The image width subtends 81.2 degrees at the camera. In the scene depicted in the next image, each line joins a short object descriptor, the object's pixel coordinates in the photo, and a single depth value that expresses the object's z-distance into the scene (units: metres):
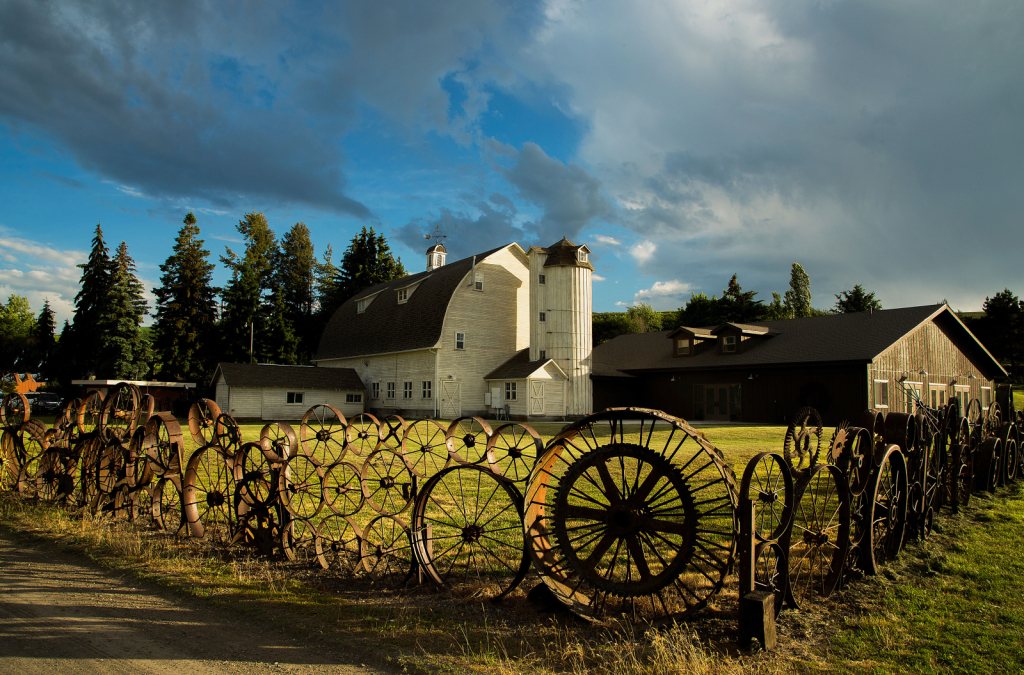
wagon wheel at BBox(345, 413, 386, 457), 6.41
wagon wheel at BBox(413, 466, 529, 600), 4.88
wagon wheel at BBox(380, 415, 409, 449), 6.28
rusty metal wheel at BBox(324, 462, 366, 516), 5.88
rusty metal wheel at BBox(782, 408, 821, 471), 4.60
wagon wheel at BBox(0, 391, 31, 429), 9.58
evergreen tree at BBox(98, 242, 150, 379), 41.34
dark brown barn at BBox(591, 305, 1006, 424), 23.81
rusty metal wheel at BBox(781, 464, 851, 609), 4.56
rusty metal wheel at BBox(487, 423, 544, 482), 4.91
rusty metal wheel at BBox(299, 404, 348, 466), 6.43
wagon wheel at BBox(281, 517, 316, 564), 5.78
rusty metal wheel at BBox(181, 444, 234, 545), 6.15
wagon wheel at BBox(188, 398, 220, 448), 6.38
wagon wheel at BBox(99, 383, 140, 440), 7.27
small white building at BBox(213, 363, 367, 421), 28.61
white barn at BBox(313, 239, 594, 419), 28.62
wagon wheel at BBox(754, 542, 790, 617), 4.03
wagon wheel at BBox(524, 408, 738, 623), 3.97
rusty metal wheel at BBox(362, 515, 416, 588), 5.29
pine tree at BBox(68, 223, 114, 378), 43.34
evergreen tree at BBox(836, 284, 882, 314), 53.09
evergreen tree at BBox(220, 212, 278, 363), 45.41
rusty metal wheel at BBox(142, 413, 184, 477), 6.58
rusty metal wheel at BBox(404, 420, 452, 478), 6.48
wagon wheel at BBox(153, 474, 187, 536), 6.64
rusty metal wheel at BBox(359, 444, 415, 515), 5.59
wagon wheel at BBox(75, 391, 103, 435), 7.70
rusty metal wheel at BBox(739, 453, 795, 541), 3.73
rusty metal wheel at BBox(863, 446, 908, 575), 5.59
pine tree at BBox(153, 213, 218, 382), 43.12
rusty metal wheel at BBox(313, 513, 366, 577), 5.47
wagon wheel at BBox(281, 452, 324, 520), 5.72
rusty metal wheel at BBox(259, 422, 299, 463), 5.77
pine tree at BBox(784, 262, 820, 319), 64.94
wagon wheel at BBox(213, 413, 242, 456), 6.32
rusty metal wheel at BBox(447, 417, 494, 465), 5.33
